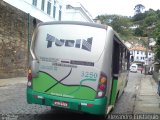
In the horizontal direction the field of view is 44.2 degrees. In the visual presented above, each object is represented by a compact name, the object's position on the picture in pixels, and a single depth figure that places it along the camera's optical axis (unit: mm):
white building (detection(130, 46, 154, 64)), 70689
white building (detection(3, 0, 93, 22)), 19047
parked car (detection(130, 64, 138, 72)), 38084
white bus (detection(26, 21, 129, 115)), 4980
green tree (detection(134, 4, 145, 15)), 92403
